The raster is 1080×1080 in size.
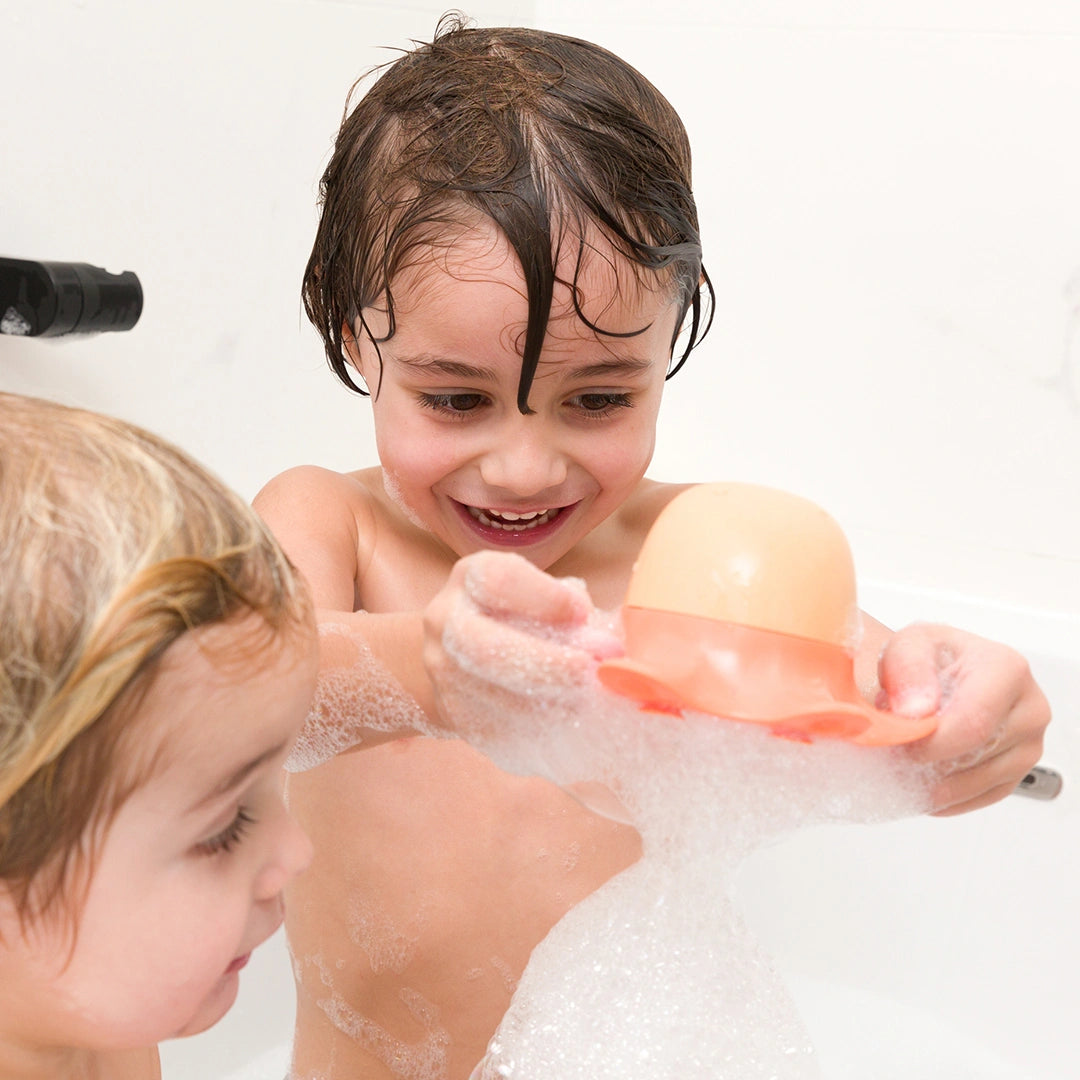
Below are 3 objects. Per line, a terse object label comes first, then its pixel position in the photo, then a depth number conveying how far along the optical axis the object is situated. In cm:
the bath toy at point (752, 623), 58
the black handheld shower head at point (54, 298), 99
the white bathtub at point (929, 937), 133
